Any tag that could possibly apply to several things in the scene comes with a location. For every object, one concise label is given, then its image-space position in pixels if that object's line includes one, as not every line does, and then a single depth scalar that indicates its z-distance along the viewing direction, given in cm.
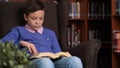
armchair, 235
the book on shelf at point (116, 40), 342
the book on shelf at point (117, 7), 349
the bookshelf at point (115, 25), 347
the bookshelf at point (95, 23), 377
